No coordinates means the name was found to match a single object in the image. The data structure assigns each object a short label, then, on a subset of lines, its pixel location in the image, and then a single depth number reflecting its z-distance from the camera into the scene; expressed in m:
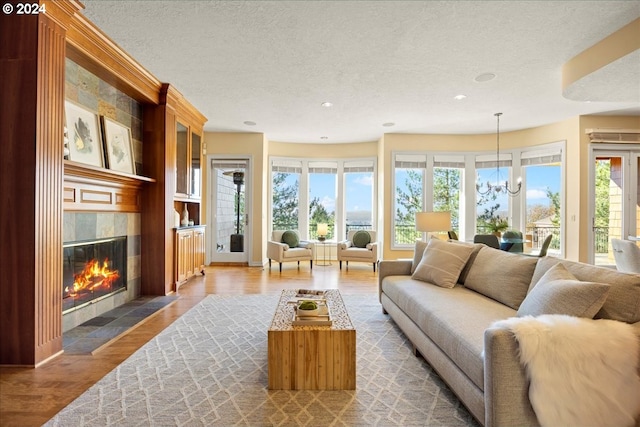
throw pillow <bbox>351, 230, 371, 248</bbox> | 6.82
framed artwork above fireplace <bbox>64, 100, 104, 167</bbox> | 3.04
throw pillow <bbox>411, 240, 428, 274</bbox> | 3.51
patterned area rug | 1.81
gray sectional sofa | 1.44
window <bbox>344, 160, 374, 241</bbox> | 7.76
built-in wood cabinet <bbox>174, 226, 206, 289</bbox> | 4.76
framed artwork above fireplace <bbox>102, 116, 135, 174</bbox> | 3.58
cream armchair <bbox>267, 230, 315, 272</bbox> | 6.35
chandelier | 6.46
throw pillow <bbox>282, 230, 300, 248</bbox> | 6.69
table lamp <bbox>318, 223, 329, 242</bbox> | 6.92
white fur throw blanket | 1.39
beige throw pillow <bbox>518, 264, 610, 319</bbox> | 1.60
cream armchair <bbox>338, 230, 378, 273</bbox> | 6.47
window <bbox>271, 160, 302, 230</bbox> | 7.73
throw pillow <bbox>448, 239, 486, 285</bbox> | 3.07
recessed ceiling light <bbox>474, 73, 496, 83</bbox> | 3.88
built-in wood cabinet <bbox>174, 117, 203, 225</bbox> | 4.98
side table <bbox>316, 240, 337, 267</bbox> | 7.12
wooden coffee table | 2.10
